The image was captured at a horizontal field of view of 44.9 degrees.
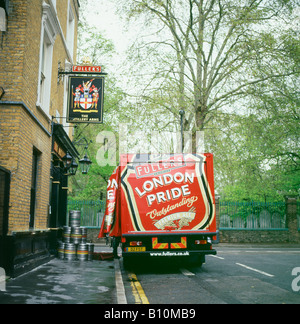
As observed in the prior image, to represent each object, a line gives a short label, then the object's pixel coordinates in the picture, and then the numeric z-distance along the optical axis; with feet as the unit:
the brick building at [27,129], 26.84
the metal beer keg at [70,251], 40.64
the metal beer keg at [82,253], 41.04
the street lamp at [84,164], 49.93
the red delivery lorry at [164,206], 31.96
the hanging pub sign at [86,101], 42.06
